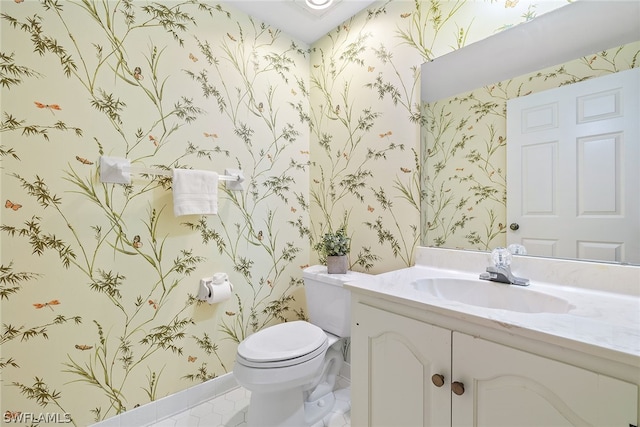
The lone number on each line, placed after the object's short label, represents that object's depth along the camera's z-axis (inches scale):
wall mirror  36.1
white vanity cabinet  21.5
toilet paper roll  56.8
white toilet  44.8
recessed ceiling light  59.7
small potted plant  61.7
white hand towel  52.7
